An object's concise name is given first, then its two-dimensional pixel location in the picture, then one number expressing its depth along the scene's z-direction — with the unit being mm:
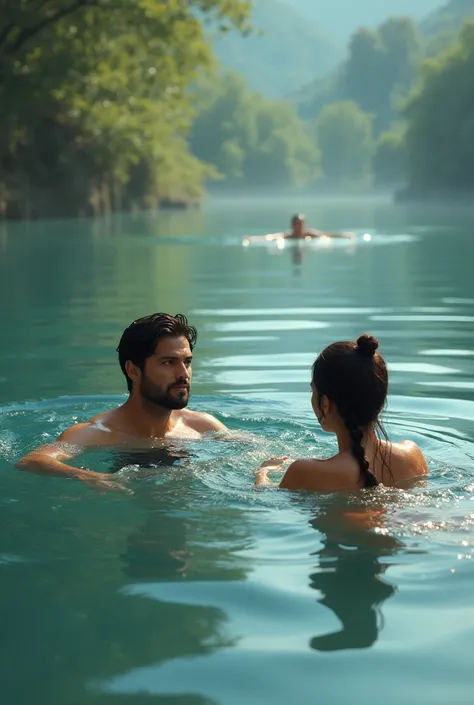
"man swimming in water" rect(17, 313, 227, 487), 6492
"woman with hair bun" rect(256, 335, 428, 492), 5191
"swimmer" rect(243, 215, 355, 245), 31250
